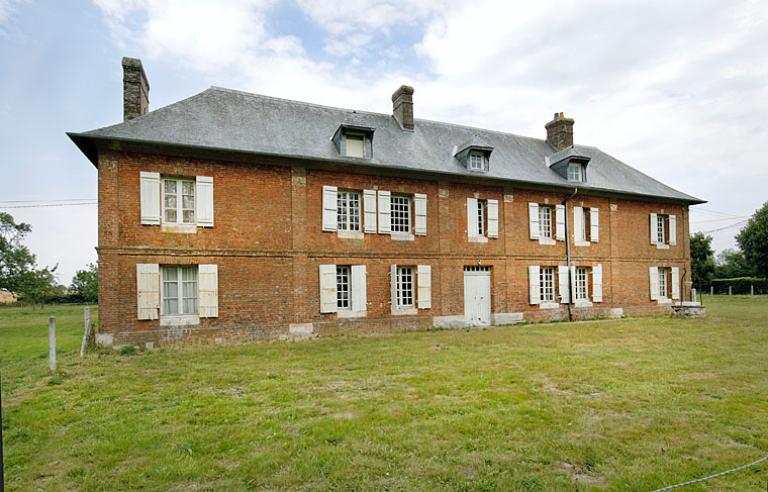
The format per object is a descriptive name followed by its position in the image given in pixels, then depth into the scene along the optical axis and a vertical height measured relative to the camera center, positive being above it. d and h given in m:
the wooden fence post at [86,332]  9.91 -1.40
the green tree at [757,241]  33.72 +1.83
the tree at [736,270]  37.26 -0.47
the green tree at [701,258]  36.97 +0.59
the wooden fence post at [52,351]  8.06 -1.39
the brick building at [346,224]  11.26 +1.44
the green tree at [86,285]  30.05 -0.73
